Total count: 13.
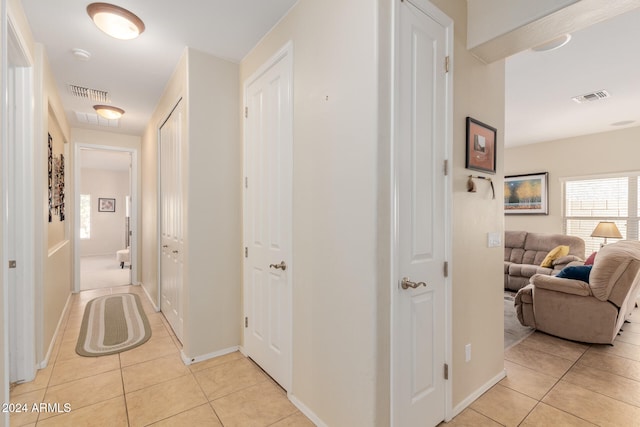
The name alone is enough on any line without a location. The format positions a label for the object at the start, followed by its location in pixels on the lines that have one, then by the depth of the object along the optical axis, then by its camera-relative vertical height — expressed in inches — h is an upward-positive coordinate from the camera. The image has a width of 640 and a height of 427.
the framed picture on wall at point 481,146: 81.1 +18.5
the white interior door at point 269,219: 85.2 -2.0
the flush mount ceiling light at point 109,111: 152.5 +51.8
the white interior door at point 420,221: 63.1 -1.8
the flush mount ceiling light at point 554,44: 95.4 +54.5
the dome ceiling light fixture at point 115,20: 81.0 +53.1
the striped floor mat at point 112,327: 115.3 -50.6
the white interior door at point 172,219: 116.6 -2.6
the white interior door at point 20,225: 89.1 -3.5
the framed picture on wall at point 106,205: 359.3 +9.4
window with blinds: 194.9 +4.6
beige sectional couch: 187.6 -28.2
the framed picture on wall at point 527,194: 229.5 +14.6
